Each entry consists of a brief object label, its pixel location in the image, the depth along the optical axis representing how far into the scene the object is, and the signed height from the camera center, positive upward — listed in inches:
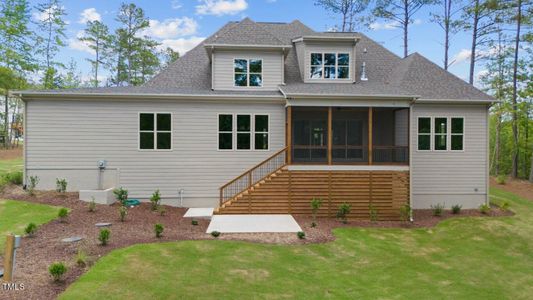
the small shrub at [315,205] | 419.2 -78.8
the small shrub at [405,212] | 434.9 -90.6
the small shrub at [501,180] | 759.7 -73.4
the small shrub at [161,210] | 424.3 -90.9
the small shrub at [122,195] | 442.0 -71.3
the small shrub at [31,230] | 292.5 -81.9
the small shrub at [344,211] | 425.7 -87.5
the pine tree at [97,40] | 1051.5 +371.9
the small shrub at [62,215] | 349.7 -80.1
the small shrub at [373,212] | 436.5 -91.3
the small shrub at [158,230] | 315.6 -86.7
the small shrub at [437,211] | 482.3 -97.1
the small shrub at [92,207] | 397.6 -80.1
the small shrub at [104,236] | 275.4 -82.3
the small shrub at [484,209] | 496.7 -96.1
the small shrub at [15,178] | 487.6 -54.0
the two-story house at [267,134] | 446.0 +22.2
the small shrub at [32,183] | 455.8 -57.7
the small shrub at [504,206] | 519.3 -95.2
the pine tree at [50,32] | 890.1 +348.3
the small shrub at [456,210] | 496.1 -97.4
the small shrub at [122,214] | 371.6 -83.2
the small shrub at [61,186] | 456.4 -61.2
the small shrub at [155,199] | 445.4 -77.8
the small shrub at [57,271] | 201.9 -83.4
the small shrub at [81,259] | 233.1 -89.2
